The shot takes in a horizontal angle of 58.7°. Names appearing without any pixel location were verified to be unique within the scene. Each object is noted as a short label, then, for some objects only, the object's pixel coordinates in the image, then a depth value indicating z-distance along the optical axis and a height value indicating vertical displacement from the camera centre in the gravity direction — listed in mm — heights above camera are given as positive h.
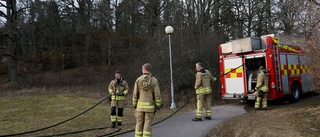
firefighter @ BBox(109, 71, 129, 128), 8703 -614
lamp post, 12250 -651
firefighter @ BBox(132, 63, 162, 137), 5977 -540
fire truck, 10641 +253
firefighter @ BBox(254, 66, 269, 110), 10125 -544
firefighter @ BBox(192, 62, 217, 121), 8664 -423
